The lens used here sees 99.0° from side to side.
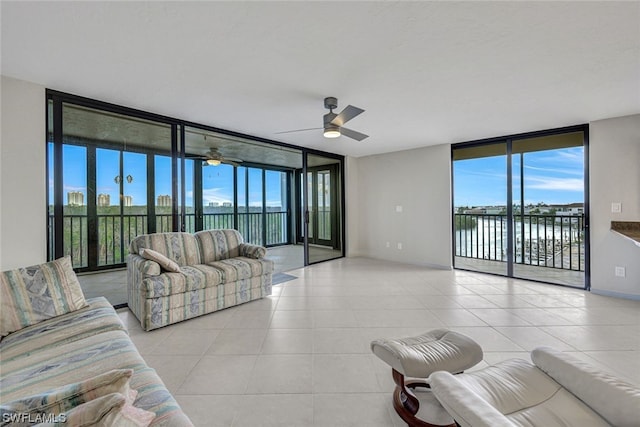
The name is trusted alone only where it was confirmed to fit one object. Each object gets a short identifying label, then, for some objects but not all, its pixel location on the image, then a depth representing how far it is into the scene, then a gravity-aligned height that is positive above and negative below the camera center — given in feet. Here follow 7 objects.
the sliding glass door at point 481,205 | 17.20 +0.43
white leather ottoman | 4.88 -2.75
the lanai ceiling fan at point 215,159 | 17.95 +3.60
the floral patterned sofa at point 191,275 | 8.97 -2.23
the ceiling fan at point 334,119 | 9.34 +3.29
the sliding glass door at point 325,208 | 21.79 +0.42
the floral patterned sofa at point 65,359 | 2.37 -2.32
